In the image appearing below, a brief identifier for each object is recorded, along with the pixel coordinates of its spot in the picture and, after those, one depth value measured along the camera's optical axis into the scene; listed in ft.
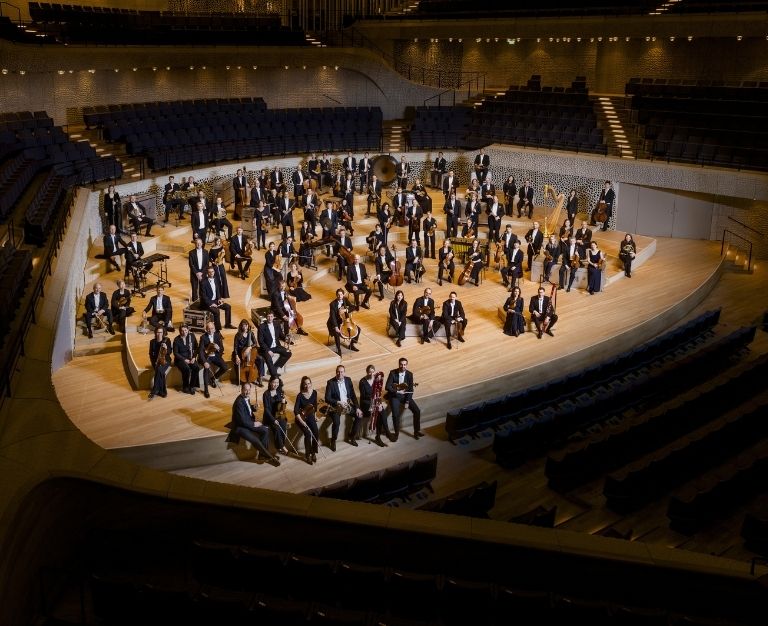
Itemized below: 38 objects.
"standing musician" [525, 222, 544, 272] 53.98
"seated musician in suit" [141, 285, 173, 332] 40.75
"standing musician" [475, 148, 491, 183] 72.38
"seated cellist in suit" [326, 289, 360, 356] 40.81
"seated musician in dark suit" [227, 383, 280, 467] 31.32
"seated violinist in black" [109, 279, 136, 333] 42.37
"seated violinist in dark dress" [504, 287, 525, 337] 43.83
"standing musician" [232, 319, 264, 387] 36.45
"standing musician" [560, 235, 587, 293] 51.47
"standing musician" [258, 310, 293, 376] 37.32
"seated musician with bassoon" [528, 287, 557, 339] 44.06
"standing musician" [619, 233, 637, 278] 54.44
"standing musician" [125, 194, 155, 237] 55.93
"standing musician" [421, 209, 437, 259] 56.80
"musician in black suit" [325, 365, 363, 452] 33.22
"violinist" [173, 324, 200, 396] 35.78
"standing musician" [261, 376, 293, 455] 31.86
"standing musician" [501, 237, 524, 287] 50.16
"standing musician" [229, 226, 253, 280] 50.67
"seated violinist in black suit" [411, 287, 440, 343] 42.70
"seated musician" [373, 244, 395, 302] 49.62
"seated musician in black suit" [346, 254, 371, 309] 47.09
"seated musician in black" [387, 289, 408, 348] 42.29
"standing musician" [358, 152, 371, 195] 71.56
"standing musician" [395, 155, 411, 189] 68.59
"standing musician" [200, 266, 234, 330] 41.68
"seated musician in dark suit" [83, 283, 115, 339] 41.83
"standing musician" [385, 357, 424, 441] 34.17
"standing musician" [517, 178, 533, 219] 67.41
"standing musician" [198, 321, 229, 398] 35.99
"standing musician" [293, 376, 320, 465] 32.14
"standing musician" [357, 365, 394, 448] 33.45
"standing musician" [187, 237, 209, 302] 44.62
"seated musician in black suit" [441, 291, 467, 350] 42.32
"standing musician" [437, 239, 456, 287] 51.98
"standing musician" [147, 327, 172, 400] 35.53
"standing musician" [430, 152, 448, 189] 76.86
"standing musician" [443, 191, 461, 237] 60.13
